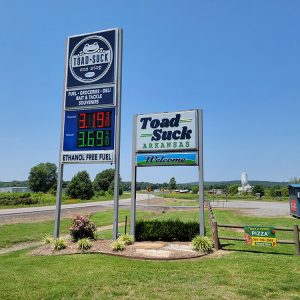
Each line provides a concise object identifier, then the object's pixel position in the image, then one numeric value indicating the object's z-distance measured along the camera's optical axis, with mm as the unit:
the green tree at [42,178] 102875
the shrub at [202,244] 12039
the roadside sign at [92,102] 14555
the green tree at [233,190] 98375
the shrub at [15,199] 50225
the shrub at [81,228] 14438
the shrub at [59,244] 13117
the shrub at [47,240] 14602
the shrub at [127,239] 13681
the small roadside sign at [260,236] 11914
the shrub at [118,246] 12305
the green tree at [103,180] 114688
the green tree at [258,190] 80562
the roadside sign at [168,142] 14227
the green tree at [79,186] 76875
